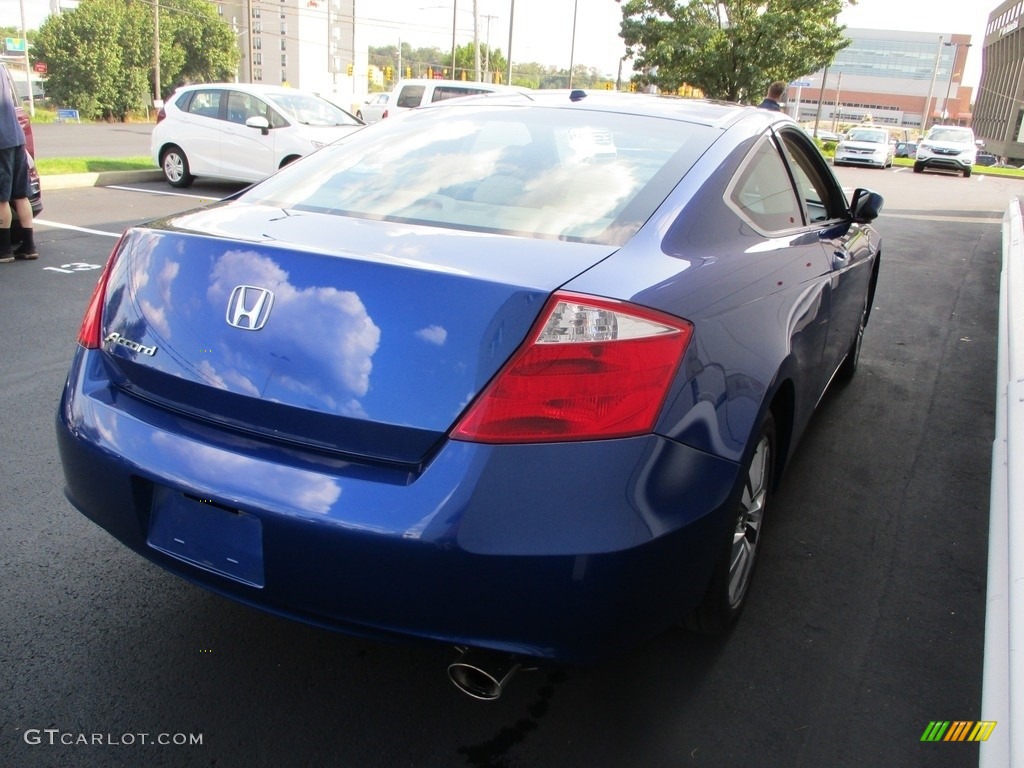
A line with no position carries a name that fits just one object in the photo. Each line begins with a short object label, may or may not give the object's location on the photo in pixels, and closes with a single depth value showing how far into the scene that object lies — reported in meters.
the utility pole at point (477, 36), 35.20
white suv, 26.95
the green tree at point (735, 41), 27.14
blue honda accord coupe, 1.74
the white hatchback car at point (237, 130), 11.89
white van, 16.98
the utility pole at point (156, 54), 45.25
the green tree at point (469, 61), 102.31
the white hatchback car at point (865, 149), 28.22
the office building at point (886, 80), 125.31
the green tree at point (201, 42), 66.81
